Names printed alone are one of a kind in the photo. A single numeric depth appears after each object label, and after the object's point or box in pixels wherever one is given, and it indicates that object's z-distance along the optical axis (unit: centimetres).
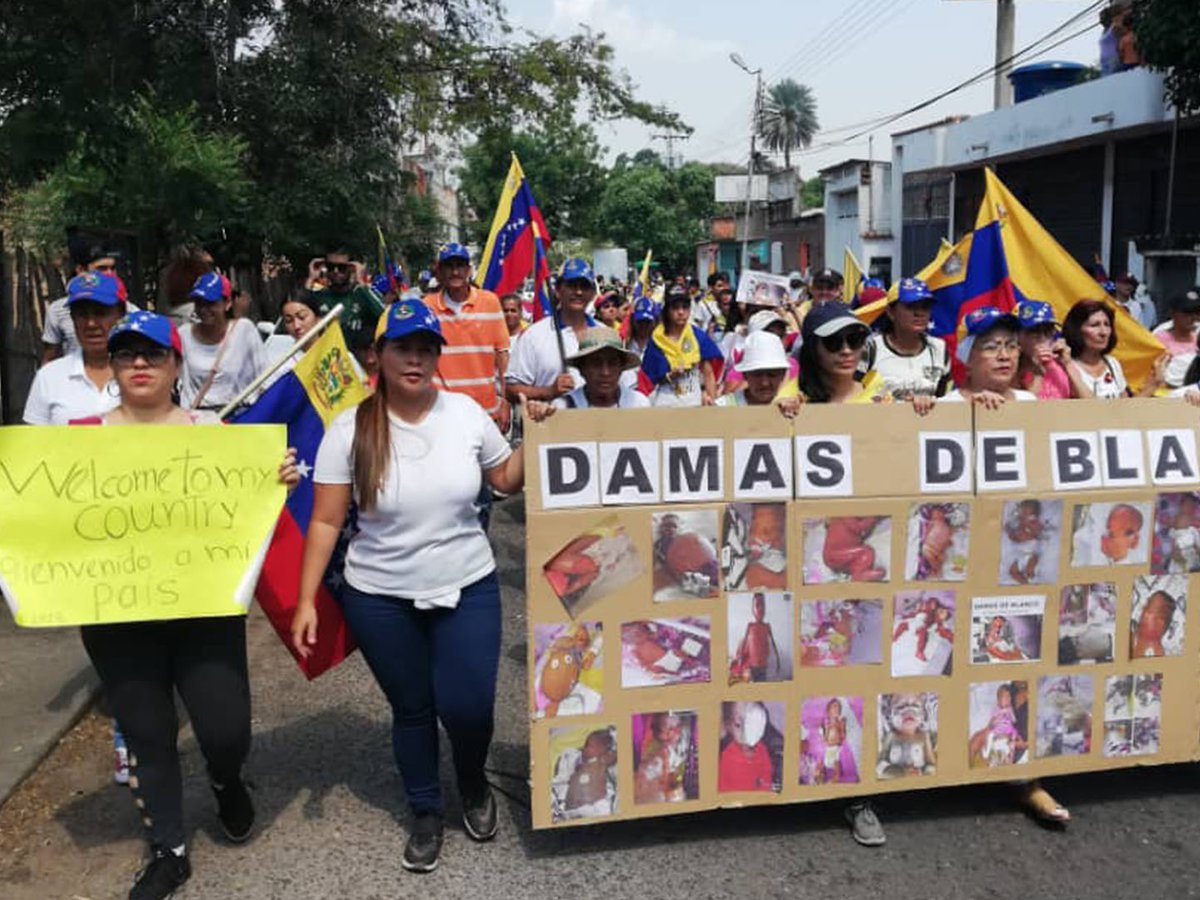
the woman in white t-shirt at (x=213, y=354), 540
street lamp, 4347
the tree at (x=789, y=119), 8950
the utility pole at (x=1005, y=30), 2619
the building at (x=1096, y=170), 1848
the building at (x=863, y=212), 3606
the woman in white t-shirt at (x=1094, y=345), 546
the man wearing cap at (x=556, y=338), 593
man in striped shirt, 698
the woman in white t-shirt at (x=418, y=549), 351
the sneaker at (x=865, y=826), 380
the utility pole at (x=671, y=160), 7802
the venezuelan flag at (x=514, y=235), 695
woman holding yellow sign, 340
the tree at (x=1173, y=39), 1331
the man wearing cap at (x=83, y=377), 420
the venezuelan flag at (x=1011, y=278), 590
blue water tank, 2544
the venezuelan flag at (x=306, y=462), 400
